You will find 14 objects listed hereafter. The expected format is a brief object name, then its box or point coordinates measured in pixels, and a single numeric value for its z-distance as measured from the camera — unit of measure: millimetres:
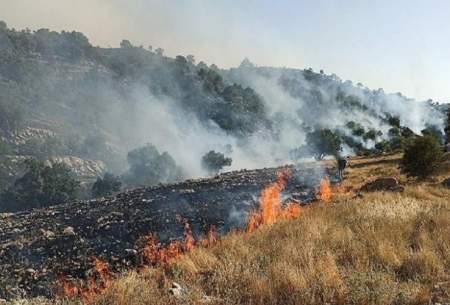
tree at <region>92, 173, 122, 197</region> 58250
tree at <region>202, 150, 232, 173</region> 76625
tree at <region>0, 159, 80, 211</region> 54156
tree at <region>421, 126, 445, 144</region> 72731
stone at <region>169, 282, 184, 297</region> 7430
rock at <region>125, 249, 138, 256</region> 15192
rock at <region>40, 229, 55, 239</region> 18769
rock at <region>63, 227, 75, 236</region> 19022
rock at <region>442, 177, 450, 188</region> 23938
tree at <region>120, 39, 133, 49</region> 175850
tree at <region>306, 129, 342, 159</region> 70500
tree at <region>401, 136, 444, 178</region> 28281
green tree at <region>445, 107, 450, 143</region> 62019
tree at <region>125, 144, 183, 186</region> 69438
